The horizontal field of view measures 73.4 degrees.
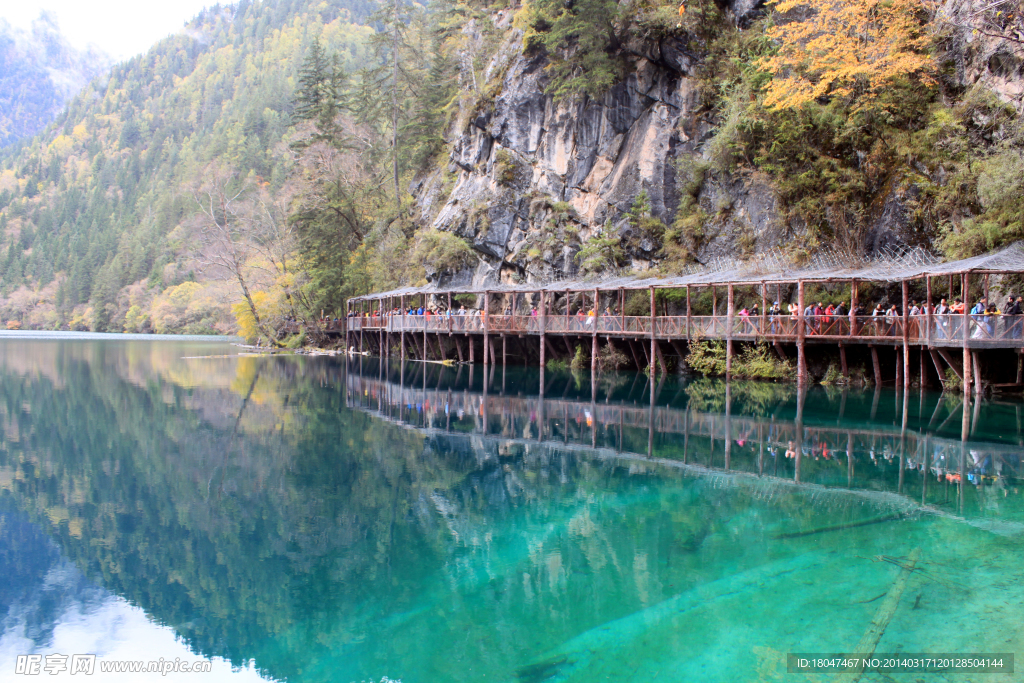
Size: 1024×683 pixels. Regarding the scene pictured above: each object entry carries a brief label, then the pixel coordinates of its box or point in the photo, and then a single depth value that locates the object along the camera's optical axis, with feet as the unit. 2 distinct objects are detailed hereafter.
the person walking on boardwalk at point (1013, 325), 64.69
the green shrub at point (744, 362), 93.45
